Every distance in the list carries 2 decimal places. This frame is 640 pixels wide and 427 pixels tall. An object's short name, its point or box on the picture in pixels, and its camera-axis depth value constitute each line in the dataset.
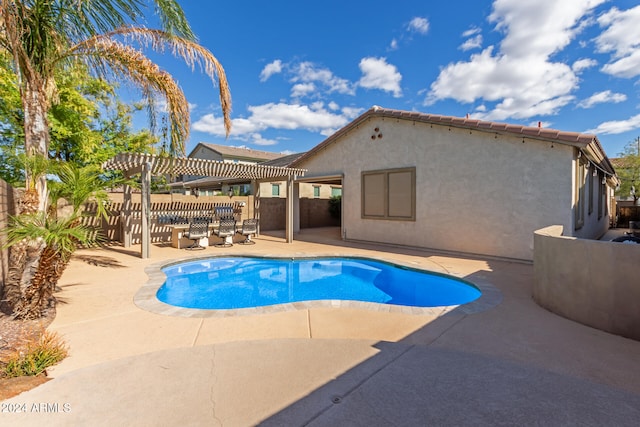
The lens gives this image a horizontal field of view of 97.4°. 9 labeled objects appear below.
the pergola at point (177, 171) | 9.80
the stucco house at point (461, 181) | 8.69
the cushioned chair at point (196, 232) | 11.77
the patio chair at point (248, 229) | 13.21
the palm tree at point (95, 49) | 4.89
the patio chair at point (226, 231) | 12.45
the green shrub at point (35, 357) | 3.04
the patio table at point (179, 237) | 12.12
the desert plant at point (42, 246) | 4.20
